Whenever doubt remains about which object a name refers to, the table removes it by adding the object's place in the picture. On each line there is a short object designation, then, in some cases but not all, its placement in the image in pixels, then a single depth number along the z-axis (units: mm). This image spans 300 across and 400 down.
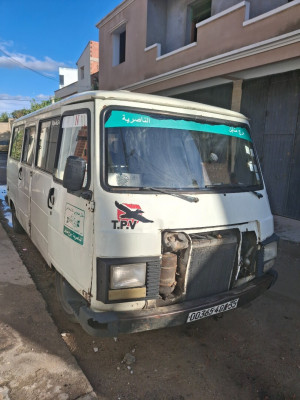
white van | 2287
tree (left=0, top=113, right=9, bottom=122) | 57238
